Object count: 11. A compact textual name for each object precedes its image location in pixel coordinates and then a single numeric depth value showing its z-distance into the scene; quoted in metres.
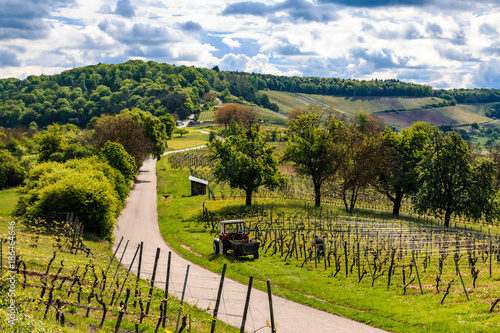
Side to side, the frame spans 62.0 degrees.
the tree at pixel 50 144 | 66.75
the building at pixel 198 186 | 59.22
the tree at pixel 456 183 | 45.50
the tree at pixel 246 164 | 48.38
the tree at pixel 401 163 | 54.77
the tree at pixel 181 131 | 143.25
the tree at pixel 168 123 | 118.25
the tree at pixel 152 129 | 85.59
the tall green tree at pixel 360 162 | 54.88
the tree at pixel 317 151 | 55.56
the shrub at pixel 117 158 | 57.59
